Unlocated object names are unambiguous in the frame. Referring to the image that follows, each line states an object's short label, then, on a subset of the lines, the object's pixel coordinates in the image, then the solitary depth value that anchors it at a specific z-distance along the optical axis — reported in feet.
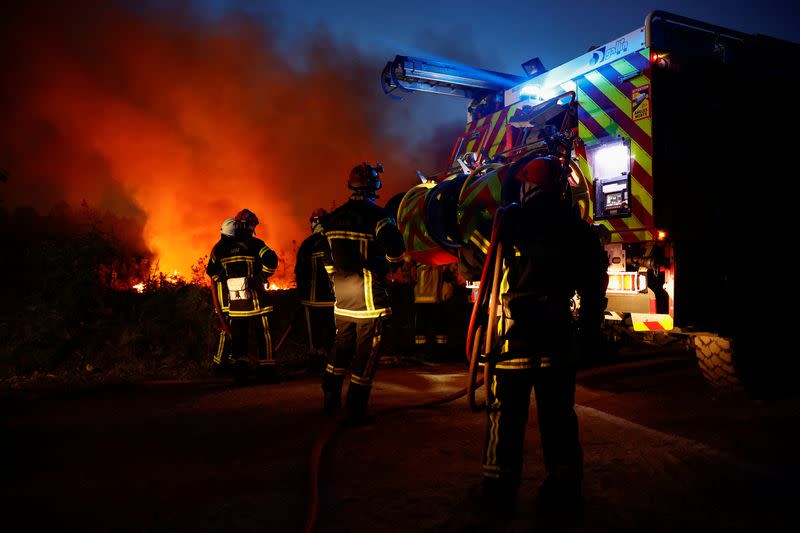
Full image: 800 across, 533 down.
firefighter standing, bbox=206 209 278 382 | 20.15
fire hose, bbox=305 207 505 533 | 8.89
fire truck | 15.35
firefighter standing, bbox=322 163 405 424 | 14.58
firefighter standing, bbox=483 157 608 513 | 8.75
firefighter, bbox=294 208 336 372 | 22.13
